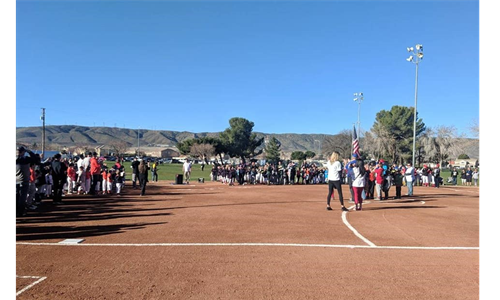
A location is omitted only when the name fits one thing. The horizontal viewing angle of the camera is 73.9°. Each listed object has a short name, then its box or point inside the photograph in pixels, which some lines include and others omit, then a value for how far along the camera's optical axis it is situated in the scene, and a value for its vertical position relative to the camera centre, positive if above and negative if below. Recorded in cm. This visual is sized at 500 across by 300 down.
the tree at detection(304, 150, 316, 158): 11754 +38
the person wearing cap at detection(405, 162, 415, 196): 1805 -113
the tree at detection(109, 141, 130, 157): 10434 +211
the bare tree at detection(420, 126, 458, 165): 5912 +212
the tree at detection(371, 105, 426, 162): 6344 +519
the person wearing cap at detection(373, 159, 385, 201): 1548 -94
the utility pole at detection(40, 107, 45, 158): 5733 +601
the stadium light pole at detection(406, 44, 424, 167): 2984 +916
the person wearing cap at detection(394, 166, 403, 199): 1677 -135
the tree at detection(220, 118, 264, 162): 9425 +441
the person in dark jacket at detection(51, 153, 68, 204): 1266 -91
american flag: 2105 +69
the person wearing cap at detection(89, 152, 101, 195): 1631 -97
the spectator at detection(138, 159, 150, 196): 1596 -97
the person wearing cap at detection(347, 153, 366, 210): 1169 -89
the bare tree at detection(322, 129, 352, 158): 6944 +248
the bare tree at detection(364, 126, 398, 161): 6281 +250
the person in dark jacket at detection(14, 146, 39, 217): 896 -74
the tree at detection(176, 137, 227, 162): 8762 +263
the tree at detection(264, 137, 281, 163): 10710 +152
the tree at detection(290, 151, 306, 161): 10852 -17
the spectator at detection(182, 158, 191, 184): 2857 -133
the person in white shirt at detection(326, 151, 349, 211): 1107 -60
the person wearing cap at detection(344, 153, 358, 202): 1407 -87
